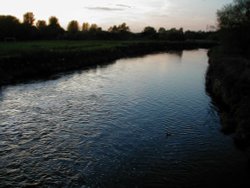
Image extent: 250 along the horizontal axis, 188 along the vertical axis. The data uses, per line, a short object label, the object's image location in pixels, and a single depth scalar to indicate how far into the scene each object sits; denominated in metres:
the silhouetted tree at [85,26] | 134.76
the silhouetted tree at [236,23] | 36.96
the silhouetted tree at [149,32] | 117.28
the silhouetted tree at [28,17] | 90.47
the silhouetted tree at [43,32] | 73.11
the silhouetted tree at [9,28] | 63.82
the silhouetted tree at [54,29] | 78.51
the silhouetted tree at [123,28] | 123.84
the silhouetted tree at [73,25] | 105.43
